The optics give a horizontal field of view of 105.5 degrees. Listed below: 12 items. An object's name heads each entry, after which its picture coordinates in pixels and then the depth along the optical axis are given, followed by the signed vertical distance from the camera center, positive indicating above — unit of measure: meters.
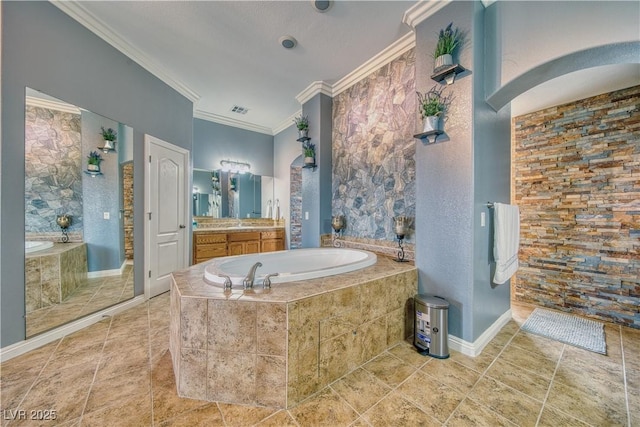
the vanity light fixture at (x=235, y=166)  4.77 +0.94
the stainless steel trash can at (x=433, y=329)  1.92 -0.93
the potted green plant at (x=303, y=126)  3.65 +1.30
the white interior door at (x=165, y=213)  3.10 +0.00
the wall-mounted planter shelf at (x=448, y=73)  1.94 +1.15
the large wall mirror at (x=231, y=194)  4.50 +0.36
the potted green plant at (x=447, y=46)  1.96 +1.38
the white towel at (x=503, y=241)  2.14 -0.25
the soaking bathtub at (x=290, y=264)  1.72 -0.48
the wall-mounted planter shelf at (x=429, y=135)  2.08 +0.69
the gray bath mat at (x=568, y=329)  2.13 -1.14
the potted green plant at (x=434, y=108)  2.07 +0.90
